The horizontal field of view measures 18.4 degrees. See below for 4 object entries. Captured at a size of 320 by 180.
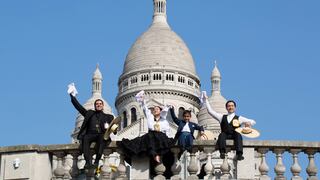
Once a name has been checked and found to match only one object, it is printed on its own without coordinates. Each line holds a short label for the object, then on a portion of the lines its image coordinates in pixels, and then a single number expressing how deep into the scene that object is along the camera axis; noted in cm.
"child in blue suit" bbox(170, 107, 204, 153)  1556
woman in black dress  1547
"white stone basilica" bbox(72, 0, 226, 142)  11988
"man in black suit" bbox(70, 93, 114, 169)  1556
